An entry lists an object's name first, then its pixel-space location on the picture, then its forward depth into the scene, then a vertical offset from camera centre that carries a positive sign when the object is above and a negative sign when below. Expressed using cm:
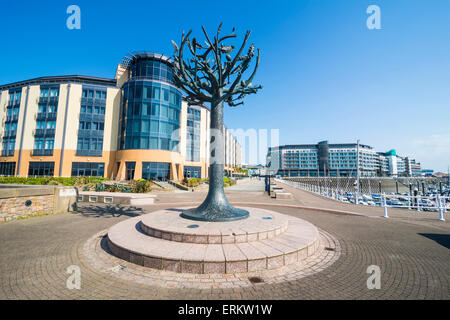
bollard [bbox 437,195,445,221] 901 -176
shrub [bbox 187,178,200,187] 2839 -175
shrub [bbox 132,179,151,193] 1969 -180
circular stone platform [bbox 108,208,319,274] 405 -193
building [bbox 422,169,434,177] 18799 +261
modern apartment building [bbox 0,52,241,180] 3331 +829
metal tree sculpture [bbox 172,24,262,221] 733 +373
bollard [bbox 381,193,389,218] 988 -168
